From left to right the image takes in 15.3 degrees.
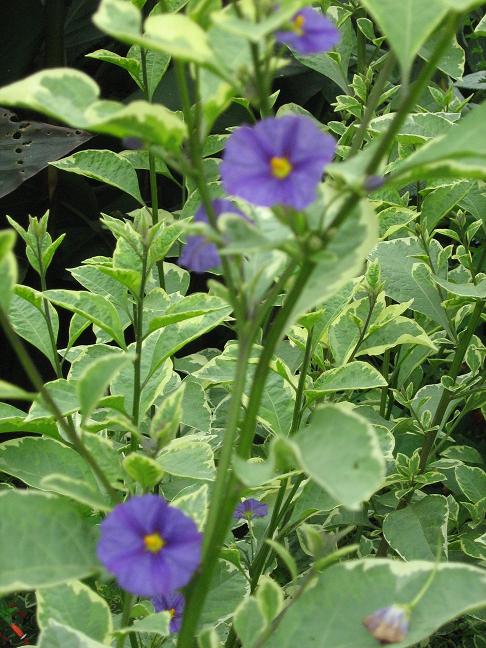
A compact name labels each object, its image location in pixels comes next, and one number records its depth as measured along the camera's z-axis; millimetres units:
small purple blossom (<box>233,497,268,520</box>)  651
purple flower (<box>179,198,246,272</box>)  475
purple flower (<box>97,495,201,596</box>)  457
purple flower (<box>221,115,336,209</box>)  440
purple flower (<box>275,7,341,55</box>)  448
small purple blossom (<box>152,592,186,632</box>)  560
